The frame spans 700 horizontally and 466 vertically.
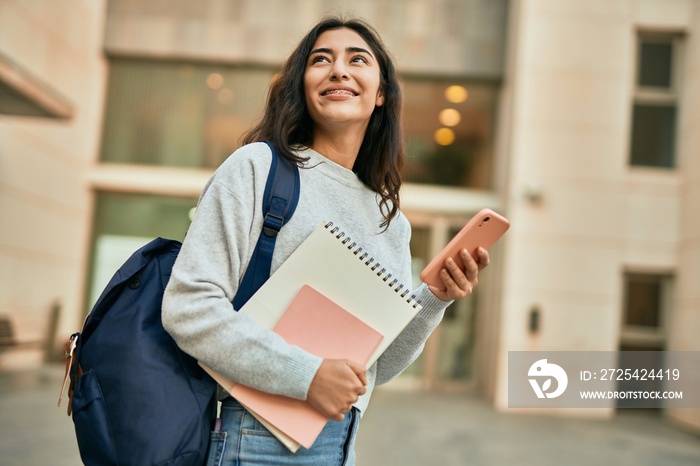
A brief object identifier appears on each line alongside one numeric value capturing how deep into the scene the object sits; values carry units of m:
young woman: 1.25
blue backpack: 1.22
